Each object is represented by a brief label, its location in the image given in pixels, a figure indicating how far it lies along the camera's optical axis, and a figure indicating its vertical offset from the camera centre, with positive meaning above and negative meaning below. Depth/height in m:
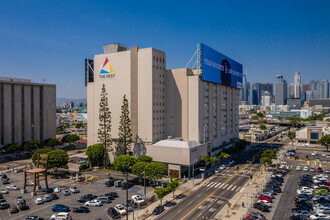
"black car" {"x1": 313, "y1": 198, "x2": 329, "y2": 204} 53.91 -20.41
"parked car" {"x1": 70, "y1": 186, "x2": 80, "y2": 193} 61.60 -20.55
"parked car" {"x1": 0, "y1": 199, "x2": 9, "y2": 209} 51.79 -20.53
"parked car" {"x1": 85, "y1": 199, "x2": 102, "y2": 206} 53.18 -20.58
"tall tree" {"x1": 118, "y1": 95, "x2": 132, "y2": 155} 85.00 -8.18
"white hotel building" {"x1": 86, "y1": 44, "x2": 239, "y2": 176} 85.19 +3.68
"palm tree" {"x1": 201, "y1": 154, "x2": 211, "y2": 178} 79.22 -15.91
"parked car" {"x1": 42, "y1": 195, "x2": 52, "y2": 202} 56.06 -20.61
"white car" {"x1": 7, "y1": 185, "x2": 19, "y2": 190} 64.81 -20.86
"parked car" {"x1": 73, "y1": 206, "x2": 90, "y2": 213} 49.88 -20.70
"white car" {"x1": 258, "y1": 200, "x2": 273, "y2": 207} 51.94 -20.28
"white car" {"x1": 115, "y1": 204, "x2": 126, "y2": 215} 48.83 -20.40
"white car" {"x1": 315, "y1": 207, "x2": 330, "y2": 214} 48.42 -20.37
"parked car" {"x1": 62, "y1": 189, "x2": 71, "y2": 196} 59.84 -20.68
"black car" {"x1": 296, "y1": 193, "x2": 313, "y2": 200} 56.50 -20.38
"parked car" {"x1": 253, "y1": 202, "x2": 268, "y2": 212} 49.34 -20.08
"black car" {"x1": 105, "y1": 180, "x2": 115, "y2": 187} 66.56 -20.52
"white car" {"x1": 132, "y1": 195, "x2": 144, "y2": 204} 52.99 -20.03
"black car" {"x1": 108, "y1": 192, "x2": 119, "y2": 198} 57.67 -20.32
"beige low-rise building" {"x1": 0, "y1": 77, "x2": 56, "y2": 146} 106.88 -1.06
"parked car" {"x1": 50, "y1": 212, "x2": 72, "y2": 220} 45.75 -20.29
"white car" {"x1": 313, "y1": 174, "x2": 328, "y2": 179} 72.12 -20.17
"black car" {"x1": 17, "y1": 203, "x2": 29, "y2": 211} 51.00 -20.56
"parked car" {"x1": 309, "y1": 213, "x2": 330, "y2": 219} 45.51 -20.21
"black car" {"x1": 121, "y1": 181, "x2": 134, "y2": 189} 65.67 -20.92
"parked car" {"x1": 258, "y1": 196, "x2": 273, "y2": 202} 53.97 -20.03
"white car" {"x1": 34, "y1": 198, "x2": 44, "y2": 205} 54.50 -20.69
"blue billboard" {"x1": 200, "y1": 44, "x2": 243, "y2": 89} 92.23 +17.51
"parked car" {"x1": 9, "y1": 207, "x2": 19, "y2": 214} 49.50 -20.62
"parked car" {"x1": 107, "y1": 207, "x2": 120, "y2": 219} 47.29 -20.51
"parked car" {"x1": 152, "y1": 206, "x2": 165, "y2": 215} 48.56 -20.43
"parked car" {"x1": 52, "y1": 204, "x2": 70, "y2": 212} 50.34 -20.54
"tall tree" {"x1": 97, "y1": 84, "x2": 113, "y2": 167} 88.38 -5.60
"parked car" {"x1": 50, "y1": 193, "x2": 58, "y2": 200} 57.38 -20.71
